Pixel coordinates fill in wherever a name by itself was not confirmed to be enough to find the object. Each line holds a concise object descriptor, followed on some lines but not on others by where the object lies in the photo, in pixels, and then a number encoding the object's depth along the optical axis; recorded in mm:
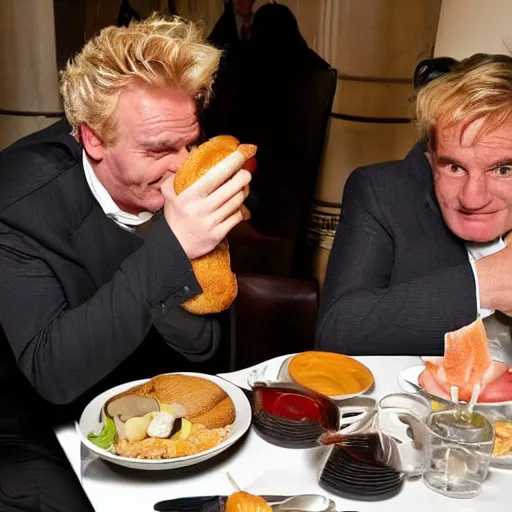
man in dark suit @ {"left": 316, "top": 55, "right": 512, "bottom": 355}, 1588
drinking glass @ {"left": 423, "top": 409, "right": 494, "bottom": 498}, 1155
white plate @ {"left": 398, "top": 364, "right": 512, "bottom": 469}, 1217
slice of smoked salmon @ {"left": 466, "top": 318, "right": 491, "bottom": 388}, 1301
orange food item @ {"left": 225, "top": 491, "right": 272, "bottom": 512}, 1007
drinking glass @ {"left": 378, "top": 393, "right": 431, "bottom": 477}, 1162
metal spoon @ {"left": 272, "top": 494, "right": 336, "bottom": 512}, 1050
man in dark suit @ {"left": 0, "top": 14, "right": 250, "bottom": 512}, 1363
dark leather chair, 2111
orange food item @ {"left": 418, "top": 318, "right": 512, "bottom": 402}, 1297
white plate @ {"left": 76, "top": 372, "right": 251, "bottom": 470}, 1127
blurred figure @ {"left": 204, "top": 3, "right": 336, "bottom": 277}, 3004
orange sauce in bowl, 1379
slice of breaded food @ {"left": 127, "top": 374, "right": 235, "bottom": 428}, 1249
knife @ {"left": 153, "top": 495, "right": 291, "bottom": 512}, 1050
